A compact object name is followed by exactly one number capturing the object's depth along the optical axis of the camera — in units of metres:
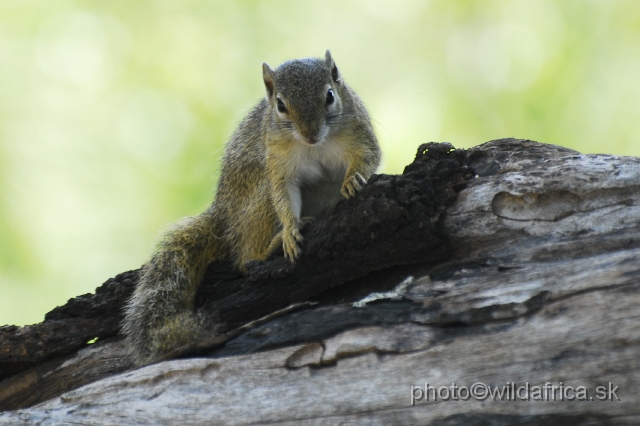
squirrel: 5.82
